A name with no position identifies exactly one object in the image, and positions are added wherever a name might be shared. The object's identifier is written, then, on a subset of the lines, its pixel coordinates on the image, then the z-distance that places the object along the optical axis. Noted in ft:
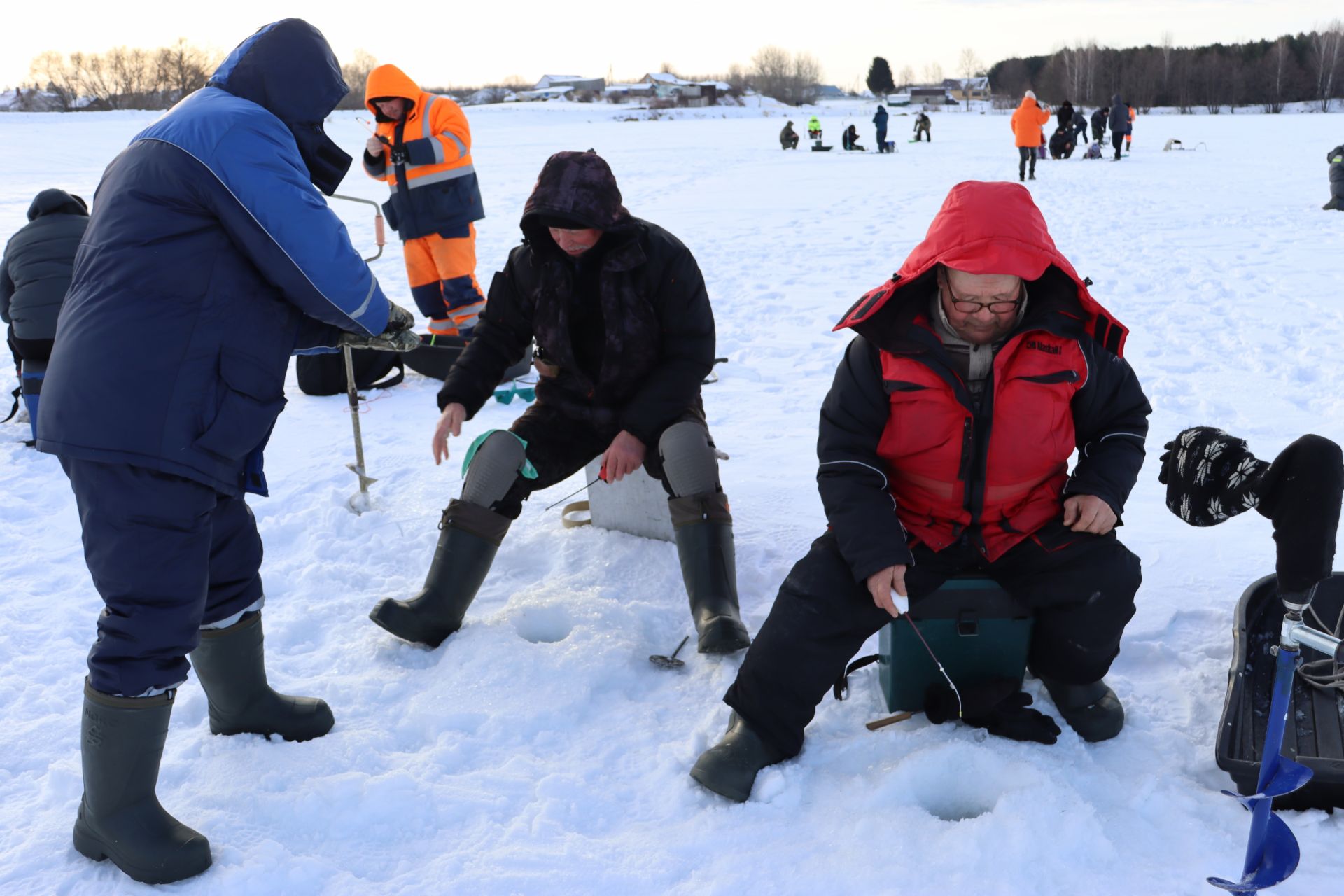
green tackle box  7.30
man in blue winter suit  6.09
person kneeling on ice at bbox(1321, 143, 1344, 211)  32.58
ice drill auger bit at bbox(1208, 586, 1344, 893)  5.51
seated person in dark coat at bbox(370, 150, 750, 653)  9.18
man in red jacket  7.02
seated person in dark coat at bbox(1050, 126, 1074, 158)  64.59
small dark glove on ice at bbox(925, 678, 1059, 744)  7.27
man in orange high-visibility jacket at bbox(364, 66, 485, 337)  18.30
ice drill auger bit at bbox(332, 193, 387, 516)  12.09
